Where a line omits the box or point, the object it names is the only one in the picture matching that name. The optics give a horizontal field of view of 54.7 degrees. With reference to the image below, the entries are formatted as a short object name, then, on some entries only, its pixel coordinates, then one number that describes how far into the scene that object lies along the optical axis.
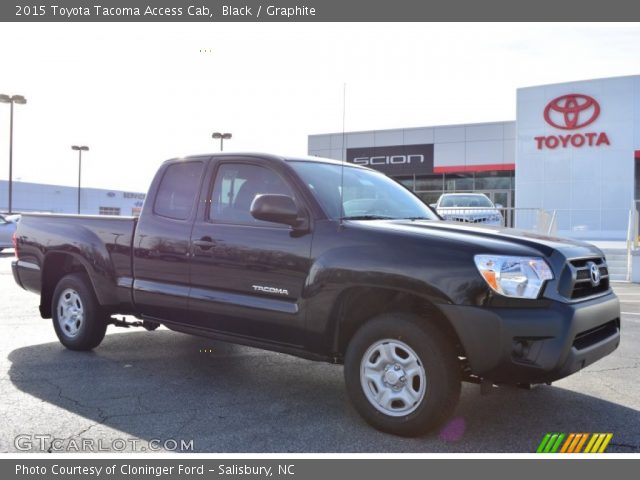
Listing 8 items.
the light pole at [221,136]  32.06
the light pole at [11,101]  31.12
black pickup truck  3.62
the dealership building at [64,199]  72.92
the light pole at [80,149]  44.62
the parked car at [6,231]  21.33
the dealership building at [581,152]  22.38
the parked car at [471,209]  14.98
